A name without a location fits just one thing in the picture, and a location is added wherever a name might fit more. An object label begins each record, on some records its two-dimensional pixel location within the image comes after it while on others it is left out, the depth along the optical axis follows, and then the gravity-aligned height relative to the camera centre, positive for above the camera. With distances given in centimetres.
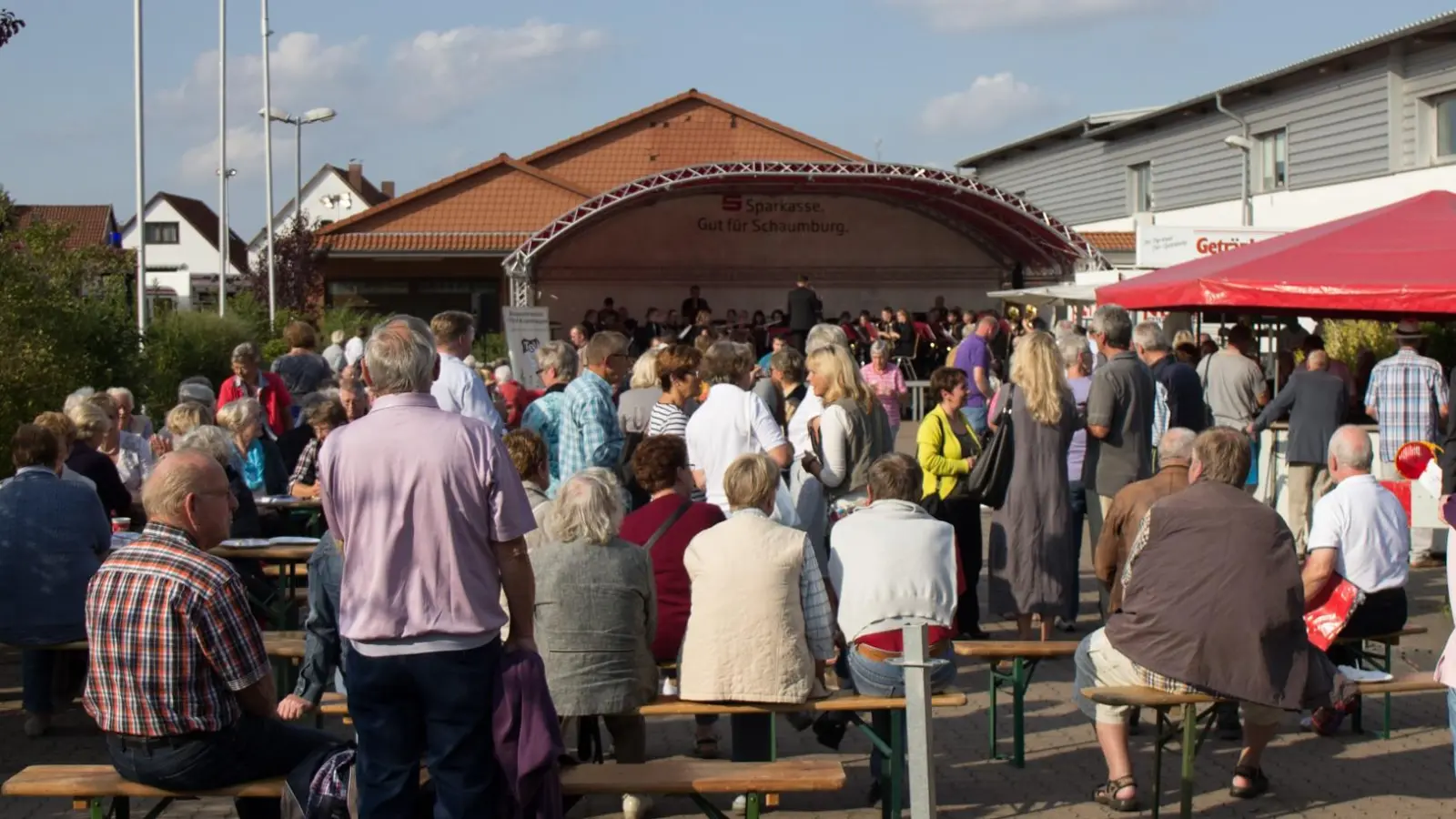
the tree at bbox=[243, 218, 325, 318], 3566 +294
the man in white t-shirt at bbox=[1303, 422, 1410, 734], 688 -66
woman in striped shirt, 836 +6
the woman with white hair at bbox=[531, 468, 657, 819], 559 -70
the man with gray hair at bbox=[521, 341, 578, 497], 867 +1
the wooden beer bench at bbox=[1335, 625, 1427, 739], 708 -120
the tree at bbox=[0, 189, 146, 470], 1144 +76
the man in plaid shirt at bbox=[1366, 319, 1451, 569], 1180 -7
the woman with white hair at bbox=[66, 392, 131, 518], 832 -27
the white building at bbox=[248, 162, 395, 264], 7781 +1032
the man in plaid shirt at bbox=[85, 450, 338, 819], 452 -69
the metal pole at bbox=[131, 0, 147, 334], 2144 +286
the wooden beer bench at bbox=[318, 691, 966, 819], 568 -110
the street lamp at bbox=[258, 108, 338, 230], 3453 +625
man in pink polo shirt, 405 -45
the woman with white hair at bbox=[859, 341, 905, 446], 1183 +12
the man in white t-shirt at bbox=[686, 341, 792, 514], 777 -18
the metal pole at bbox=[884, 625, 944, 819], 422 -86
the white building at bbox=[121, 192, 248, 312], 7844 +828
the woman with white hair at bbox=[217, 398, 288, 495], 972 -26
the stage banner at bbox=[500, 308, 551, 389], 2120 +90
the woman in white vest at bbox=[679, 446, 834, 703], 568 -77
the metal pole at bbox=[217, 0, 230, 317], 3072 +497
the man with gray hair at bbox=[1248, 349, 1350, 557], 1181 -26
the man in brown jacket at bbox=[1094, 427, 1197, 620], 686 -53
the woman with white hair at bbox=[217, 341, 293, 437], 1212 +13
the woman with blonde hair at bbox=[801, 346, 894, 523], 831 -18
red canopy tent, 1002 +77
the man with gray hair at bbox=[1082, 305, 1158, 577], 883 -18
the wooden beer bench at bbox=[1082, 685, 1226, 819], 566 -111
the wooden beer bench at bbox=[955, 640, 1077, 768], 657 -106
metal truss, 2742 +355
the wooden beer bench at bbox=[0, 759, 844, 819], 479 -114
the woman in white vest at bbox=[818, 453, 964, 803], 598 -70
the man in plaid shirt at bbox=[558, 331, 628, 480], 800 -10
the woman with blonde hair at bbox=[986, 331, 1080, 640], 851 -57
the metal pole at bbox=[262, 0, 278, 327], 3346 +522
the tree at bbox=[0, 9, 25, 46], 866 +204
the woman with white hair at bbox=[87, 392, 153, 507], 954 -30
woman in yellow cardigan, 902 -34
